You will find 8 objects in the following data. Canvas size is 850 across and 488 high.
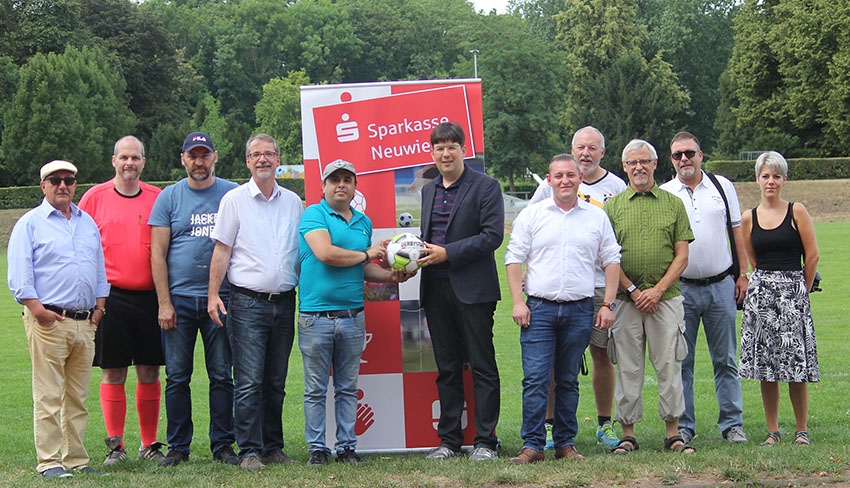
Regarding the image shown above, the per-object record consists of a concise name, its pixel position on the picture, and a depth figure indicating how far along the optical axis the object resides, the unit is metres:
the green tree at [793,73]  48.31
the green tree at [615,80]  59.62
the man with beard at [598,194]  7.16
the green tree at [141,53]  63.53
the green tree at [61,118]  50.09
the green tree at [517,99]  61.19
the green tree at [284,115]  62.47
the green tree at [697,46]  69.25
